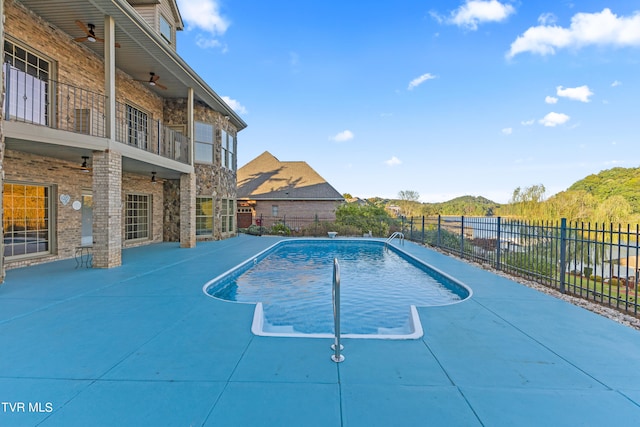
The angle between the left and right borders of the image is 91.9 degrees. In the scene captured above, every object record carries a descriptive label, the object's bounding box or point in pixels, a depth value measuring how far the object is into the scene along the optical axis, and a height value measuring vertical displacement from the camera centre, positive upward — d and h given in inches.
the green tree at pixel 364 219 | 783.7 -23.9
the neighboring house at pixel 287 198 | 923.4 +33.3
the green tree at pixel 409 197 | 1417.1 +70.3
